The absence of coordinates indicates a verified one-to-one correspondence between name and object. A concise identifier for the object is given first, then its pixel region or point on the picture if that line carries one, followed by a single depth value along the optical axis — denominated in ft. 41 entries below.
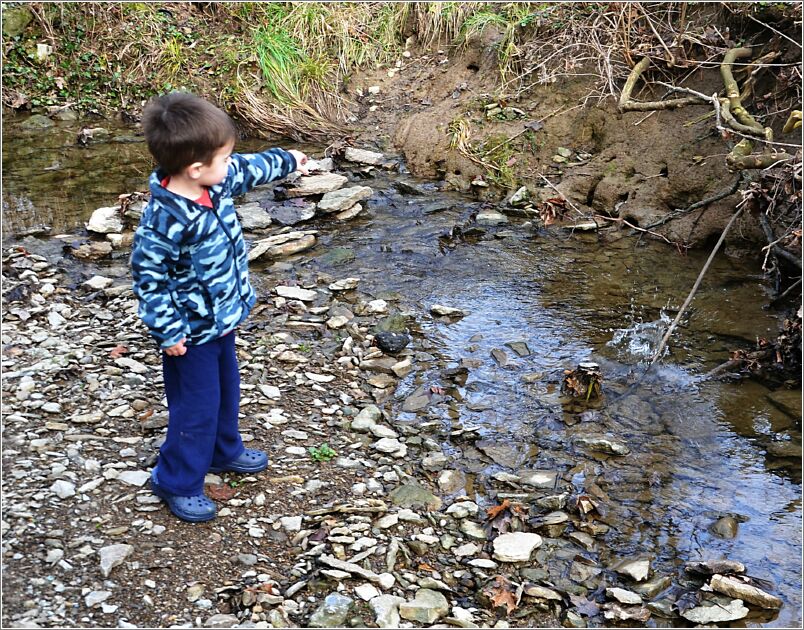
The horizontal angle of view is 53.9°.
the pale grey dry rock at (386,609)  10.31
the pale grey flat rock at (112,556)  10.48
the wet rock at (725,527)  12.31
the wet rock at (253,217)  22.76
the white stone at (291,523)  11.89
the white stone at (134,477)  12.26
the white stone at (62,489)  11.78
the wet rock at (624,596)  10.98
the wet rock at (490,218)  23.20
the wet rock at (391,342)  17.13
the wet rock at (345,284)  19.47
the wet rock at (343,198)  23.56
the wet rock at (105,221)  21.72
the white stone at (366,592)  10.68
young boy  10.34
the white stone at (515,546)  11.64
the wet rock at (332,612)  10.18
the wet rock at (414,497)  12.79
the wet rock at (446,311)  18.70
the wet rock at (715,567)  11.42
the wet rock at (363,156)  26.78
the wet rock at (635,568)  11.41
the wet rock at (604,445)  14.19
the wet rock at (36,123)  30.01
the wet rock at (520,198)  23.90
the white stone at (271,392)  15.07
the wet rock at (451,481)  13.33
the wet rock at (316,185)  24.39
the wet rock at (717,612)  10.73
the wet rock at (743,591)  10.94
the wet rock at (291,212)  23.15
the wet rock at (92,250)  20.34
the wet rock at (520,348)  17.26
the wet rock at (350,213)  23.49
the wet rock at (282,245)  20.94
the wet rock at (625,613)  10.75
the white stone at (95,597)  9.94
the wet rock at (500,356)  16.93
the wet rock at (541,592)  11.03
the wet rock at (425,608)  10.47
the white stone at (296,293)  18.83
